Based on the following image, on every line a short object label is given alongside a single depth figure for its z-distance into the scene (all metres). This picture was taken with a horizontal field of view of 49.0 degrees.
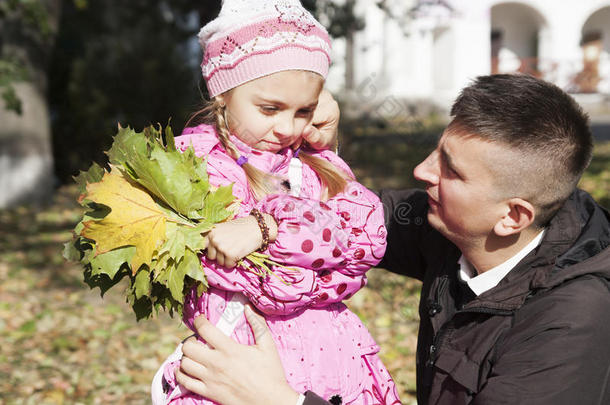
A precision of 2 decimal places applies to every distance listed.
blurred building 23.70
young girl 2.19
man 2.04
